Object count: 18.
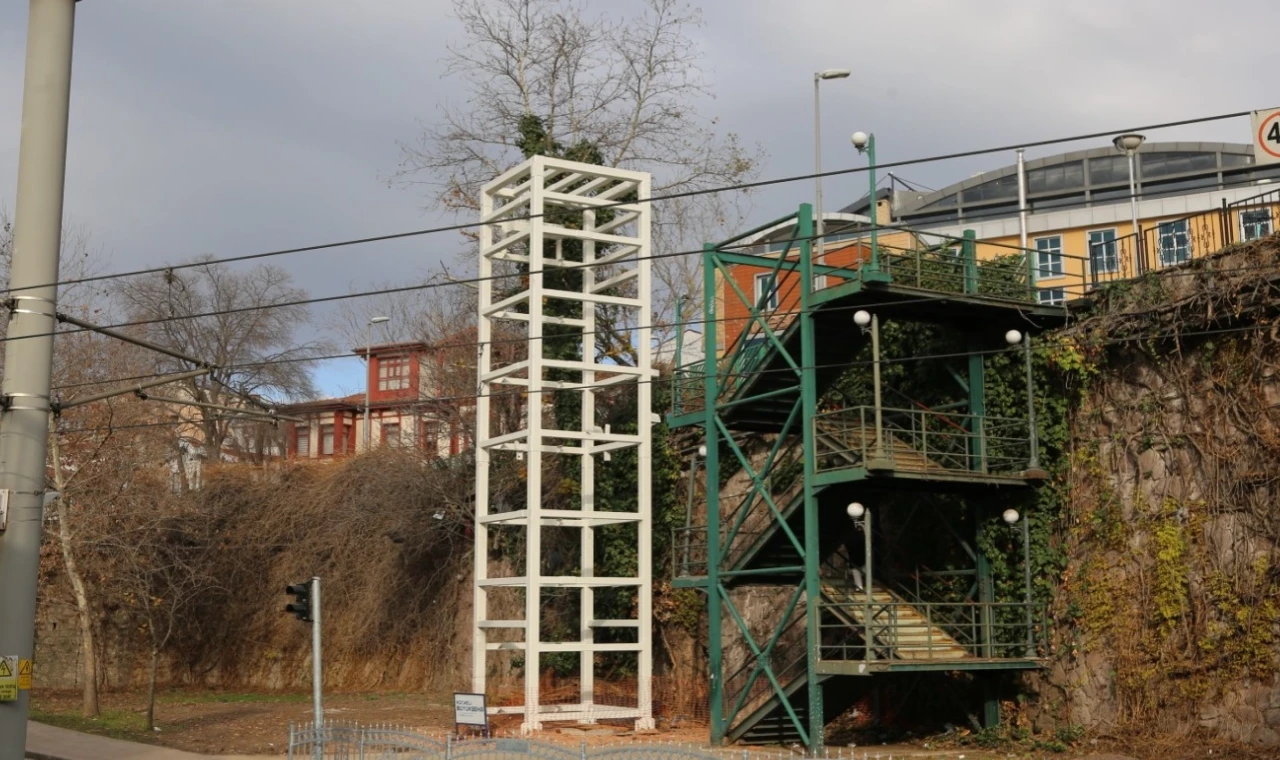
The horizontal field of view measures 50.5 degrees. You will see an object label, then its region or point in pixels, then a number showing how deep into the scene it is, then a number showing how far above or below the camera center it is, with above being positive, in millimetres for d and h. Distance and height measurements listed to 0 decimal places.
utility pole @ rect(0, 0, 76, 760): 11625 +2416
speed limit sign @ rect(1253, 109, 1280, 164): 14188 +4755
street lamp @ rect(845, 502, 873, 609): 19047 +1016
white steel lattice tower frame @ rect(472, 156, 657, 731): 23469 +3407
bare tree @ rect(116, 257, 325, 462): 53062 +10658
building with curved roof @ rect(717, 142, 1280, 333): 47312 +15139
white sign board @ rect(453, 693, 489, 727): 20609 -1723
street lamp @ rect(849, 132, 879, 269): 18950 +6184
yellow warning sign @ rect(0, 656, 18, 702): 11336 -658
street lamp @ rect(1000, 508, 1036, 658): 19984 +363
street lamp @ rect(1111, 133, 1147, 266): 27484 +9210
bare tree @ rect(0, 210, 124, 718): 27578 +2759
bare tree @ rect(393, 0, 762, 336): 34969 +12309
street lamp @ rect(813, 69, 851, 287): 28000 +10392
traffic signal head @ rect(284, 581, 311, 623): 18156 -85
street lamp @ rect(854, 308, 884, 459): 18781 +3481
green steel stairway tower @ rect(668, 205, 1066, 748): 19500 +1695
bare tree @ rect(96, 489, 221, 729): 29938 +929
